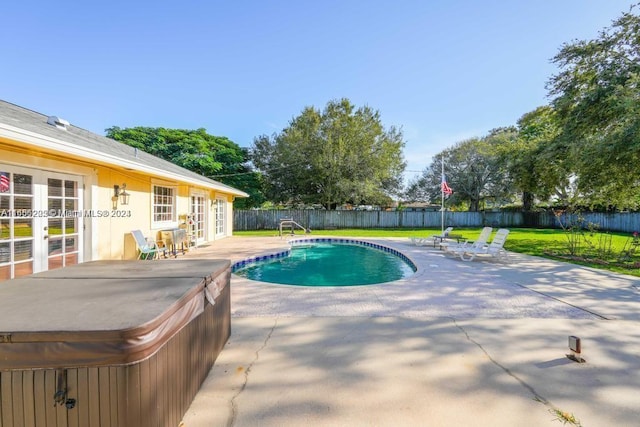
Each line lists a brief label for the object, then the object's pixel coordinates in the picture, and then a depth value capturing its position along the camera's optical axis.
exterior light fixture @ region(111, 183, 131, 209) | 6.27
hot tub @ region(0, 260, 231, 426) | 1.35
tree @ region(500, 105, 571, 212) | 10.39
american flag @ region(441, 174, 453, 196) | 13.87
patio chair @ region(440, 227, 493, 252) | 8.61
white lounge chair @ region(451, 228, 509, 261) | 8.32
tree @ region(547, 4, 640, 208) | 7.56
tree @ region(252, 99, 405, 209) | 20.94
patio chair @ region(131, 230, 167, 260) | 6.80
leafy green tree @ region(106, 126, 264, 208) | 23.80
